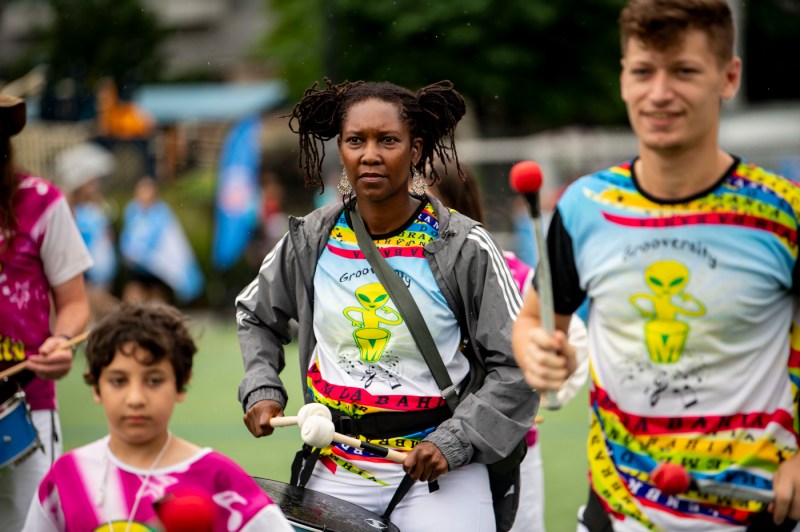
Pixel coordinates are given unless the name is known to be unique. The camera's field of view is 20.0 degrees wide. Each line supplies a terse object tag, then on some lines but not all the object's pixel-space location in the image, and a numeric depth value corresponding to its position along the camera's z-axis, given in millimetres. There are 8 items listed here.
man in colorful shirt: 5735
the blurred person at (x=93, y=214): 29394
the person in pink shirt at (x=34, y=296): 8638
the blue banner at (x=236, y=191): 34007
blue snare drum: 8468
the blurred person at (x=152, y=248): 31305
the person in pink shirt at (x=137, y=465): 6141
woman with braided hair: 7628
